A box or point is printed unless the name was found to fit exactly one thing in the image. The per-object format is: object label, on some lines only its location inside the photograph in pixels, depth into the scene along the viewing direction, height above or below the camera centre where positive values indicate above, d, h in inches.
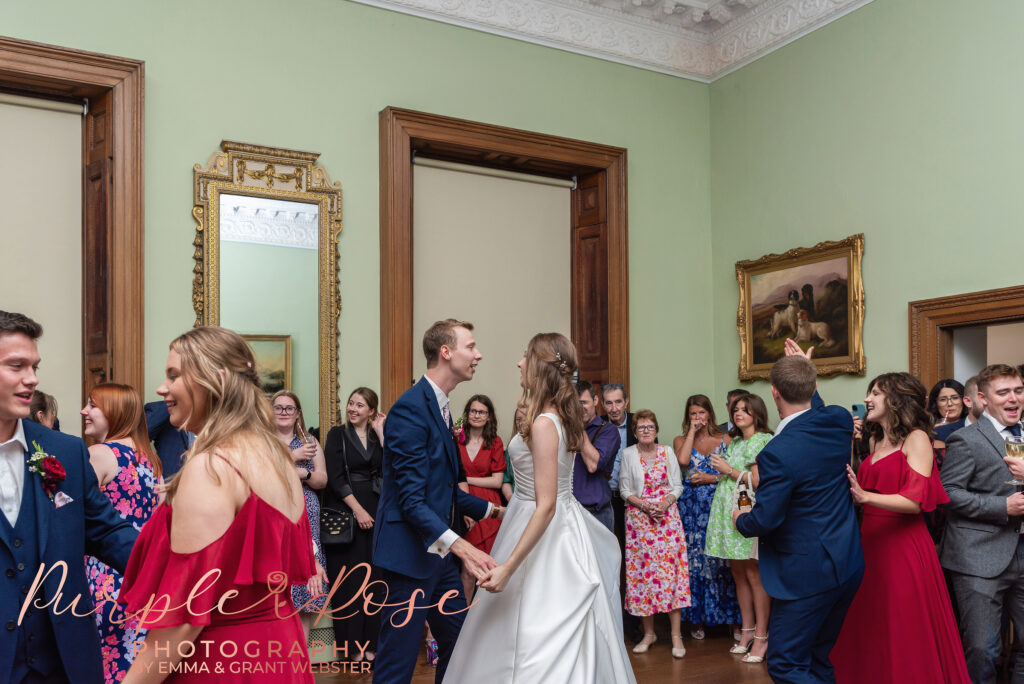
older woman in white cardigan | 266.5 -54.2
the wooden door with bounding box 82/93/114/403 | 247.8 +34.2
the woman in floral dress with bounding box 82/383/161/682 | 148.8 -20.6
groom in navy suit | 145.8 -26.2
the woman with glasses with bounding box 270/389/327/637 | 245.4 -26.6
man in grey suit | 179.6 -35.2
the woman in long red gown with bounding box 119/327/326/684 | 82.1 -17.6
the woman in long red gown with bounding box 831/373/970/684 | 171.9 -42.6
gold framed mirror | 261.4 +31.5
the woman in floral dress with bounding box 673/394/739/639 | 279.6 -60.6
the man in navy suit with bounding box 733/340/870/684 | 154.3 -31.2
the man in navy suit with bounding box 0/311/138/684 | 96.3 -20.4
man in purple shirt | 258.8 -33.1
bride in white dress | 144.6 -36.9
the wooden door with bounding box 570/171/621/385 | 331.0 +31.7
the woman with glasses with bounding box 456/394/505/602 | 266.7 -28.3
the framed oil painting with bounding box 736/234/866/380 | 292.8 +18.7
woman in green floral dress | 257.9 -53.3
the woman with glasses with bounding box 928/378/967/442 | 247.4 -12.9
